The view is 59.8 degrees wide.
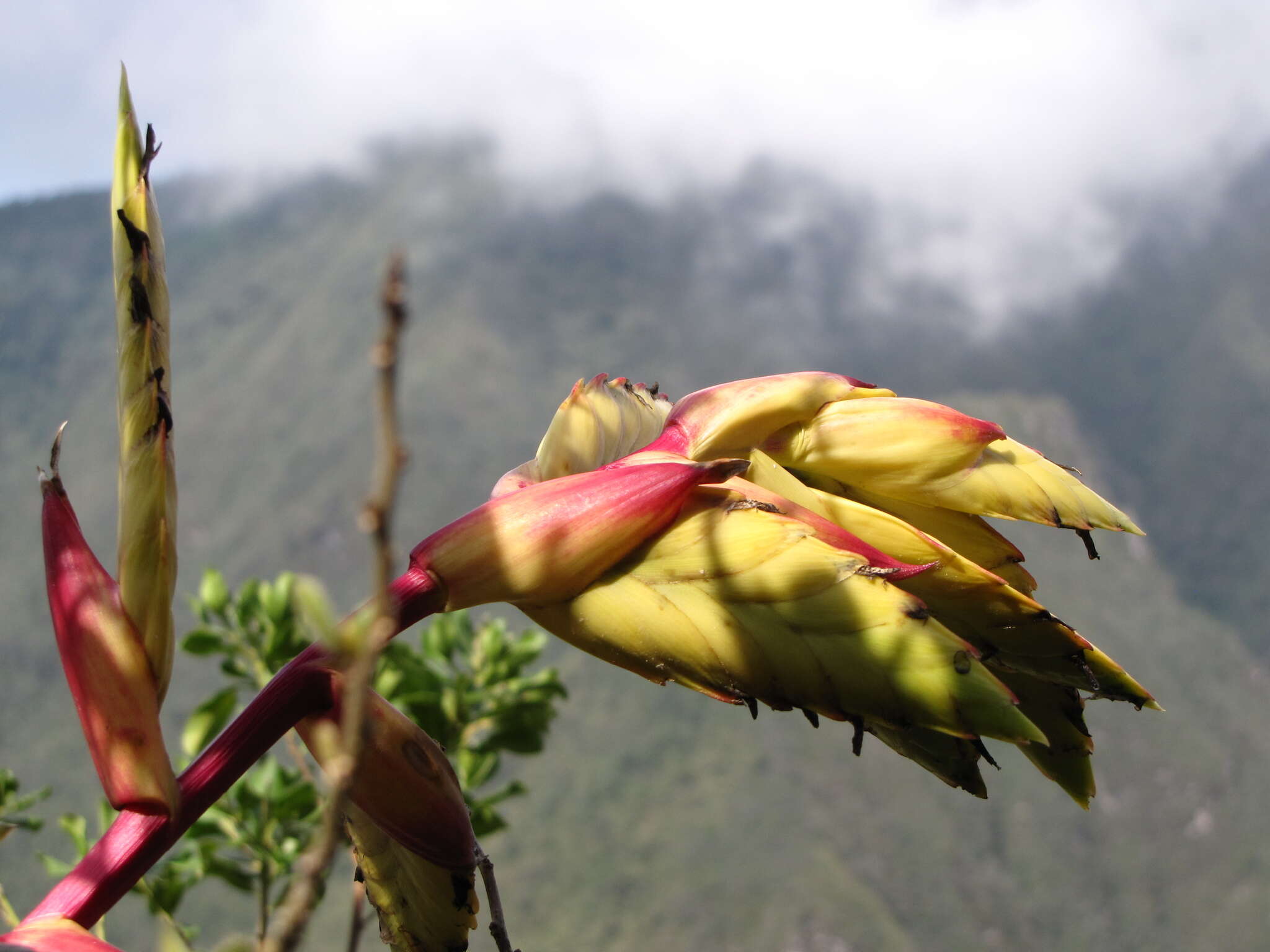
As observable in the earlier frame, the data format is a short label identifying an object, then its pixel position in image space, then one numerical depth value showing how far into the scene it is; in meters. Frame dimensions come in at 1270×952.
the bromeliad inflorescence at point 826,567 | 0.62
